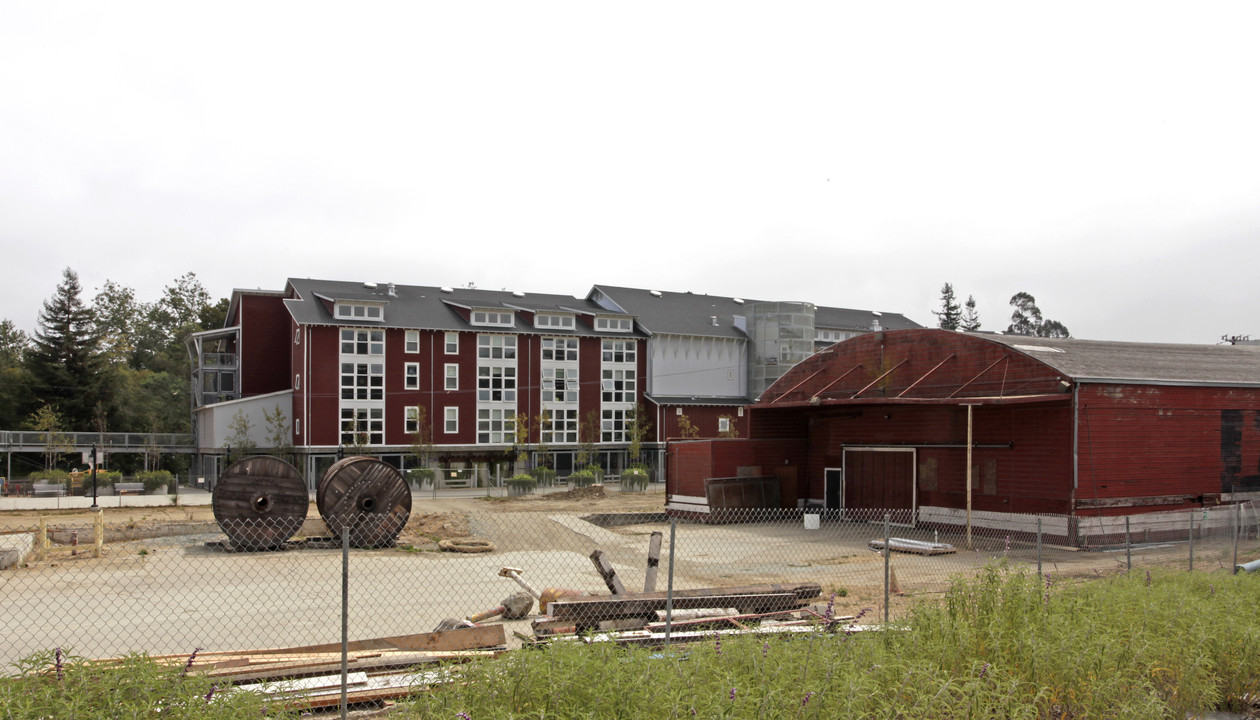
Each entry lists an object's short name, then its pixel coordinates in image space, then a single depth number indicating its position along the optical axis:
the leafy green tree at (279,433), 49.91
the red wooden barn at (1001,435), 23.81
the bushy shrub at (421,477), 48.56
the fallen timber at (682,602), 10.36
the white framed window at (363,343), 50.59
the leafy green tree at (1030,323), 100.12
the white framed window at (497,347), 54.91
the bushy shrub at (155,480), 43.22
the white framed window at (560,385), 57.00
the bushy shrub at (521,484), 46.00
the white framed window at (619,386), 59.25
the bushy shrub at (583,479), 48.25
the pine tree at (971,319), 105.31
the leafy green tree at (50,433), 48.31
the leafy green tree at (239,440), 48.97
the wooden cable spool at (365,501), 22.92
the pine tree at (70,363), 66.12
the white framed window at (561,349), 57.34
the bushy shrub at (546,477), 50.53
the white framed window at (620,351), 59.47
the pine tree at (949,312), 107.94
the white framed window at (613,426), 59.09
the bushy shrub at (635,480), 48.41
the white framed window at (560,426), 56.44
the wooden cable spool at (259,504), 22.12
